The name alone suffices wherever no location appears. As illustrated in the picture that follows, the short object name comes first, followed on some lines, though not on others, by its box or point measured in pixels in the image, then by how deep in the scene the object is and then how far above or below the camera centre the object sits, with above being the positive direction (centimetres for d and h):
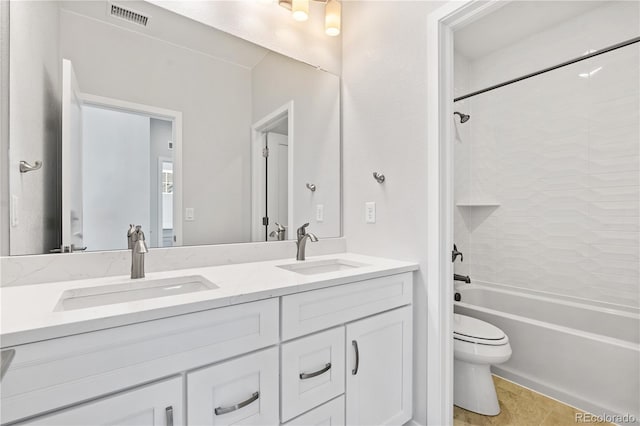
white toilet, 164 -87
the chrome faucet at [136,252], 108 -13
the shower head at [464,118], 246 +82
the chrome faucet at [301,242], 158 -15
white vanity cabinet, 66 -43
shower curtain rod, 179 +102
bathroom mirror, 106 +37
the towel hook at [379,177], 163 +21
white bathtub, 160 -80
